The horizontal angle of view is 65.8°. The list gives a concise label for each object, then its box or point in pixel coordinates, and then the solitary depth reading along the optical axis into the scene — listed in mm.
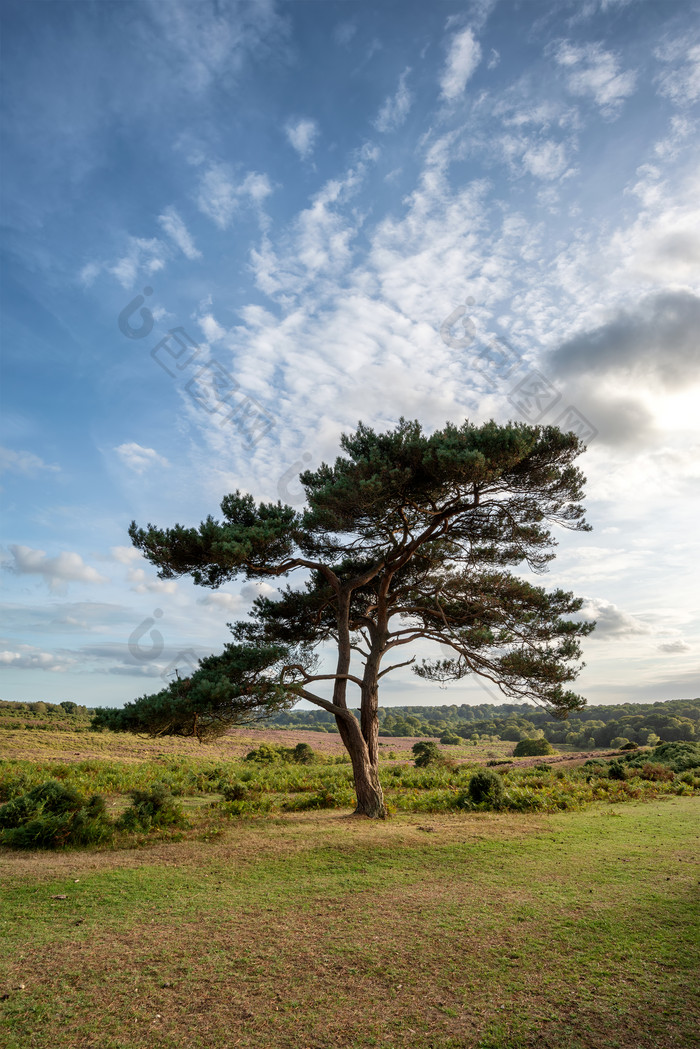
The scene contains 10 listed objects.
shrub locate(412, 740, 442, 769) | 27344
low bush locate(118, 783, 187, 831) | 11859
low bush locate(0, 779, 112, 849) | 10633
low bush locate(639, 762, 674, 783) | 21875
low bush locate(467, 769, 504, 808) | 16094
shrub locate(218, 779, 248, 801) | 16078
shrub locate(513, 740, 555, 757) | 36625
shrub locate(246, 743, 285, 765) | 28891
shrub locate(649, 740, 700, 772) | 23375
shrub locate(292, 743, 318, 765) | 29406
